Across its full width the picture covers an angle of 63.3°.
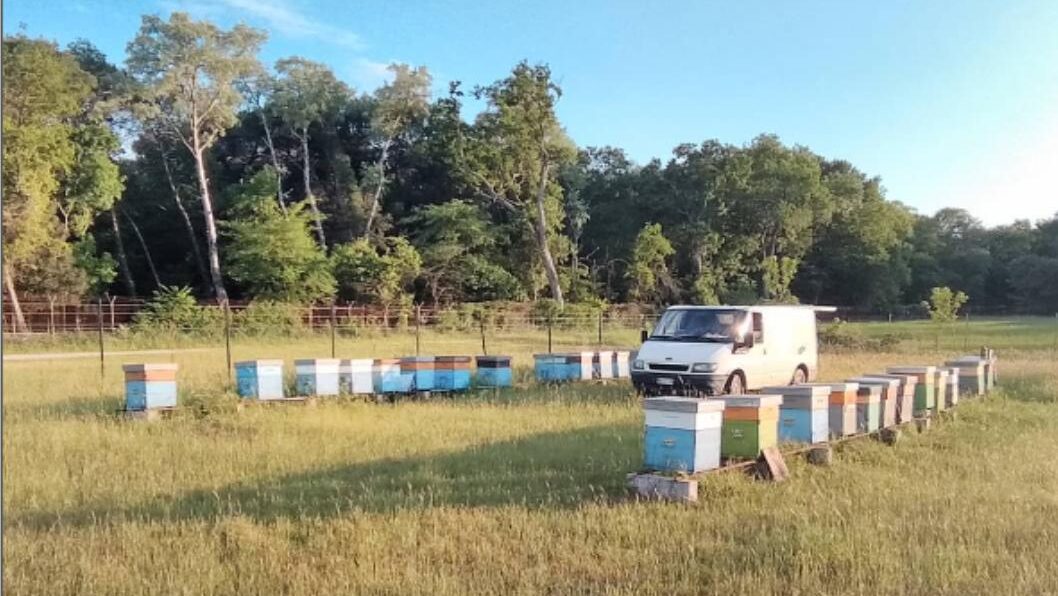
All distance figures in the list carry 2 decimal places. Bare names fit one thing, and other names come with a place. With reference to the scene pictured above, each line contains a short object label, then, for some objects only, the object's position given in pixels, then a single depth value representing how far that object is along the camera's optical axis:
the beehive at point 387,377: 15.16
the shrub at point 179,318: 30.92
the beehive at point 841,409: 9.67
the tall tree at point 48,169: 33.38
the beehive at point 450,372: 15.72
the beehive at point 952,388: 13.37
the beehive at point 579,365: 17.73
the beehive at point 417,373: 15.38
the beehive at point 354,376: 14.65
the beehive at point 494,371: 16.64
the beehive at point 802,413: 9.09
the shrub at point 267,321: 31.88
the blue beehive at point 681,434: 7.24
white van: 13.93
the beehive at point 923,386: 11.88
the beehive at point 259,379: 13.62
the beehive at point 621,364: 18.81
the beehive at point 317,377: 14.15
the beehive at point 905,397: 11.00
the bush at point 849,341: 31.52
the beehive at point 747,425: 7.91
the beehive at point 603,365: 18.28
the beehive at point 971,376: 15.62
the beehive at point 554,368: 17.69
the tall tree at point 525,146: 49.91
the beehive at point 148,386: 12.05
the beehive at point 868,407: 10.08
